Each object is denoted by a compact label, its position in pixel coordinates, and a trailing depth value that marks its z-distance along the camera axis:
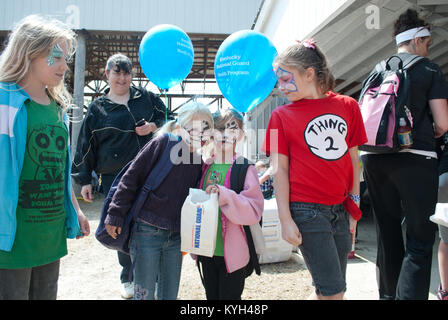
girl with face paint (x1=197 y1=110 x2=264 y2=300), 1.75
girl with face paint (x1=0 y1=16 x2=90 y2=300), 1.34
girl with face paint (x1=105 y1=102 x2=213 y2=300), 1.80
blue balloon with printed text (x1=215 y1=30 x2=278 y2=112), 3.02
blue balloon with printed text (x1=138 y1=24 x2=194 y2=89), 3.24
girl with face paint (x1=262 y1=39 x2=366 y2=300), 1.57
